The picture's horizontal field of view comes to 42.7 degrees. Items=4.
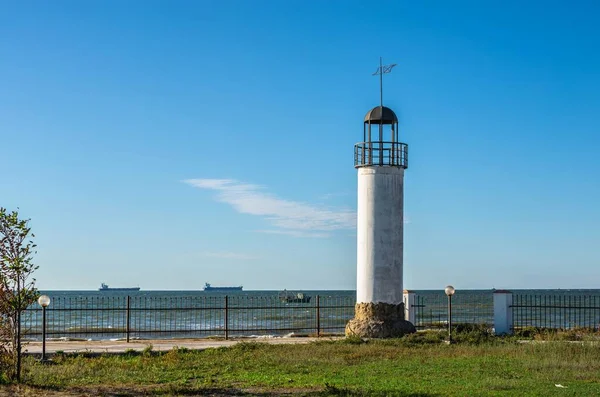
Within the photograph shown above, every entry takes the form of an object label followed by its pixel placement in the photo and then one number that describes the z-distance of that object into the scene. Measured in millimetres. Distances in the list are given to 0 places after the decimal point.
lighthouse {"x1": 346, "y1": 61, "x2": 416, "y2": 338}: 28875
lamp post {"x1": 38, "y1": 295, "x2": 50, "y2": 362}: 22906
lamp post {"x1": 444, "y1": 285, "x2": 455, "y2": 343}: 26814
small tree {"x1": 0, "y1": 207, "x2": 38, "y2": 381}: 17469
